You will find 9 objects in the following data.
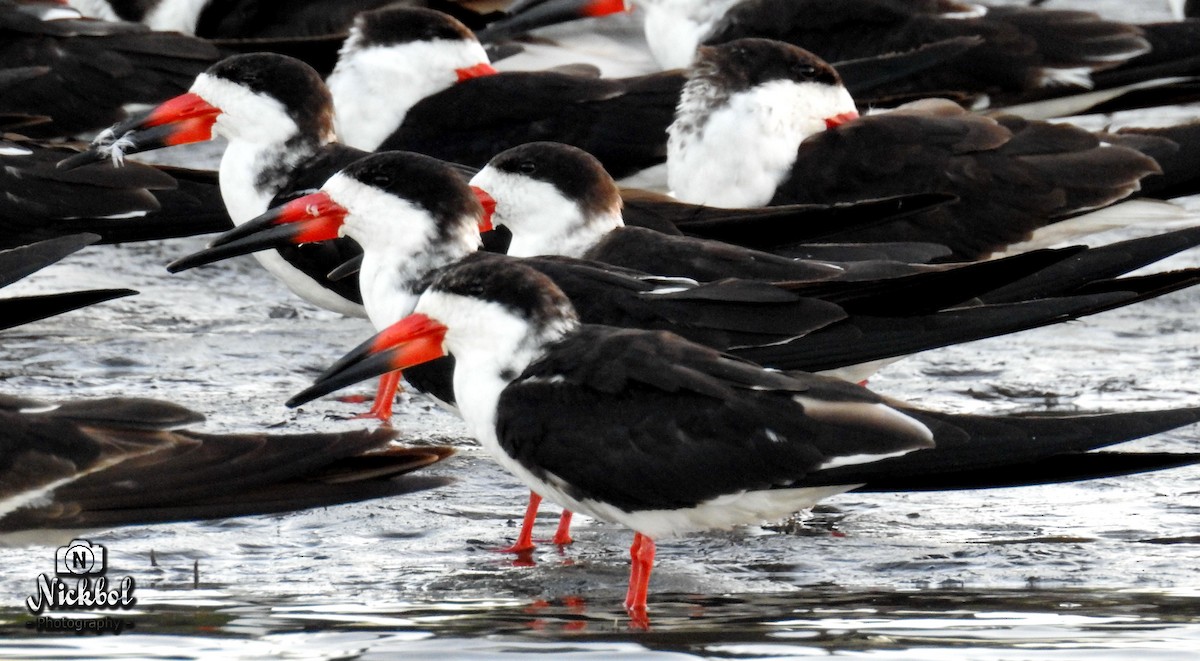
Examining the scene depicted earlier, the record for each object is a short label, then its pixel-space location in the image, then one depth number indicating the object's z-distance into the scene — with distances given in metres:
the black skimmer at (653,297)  9.99
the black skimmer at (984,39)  16.37
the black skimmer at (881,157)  13.29
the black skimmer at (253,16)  18.81
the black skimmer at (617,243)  10.87
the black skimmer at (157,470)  8.47
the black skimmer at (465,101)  15.16
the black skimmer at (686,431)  8.71
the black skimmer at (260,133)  13.34
